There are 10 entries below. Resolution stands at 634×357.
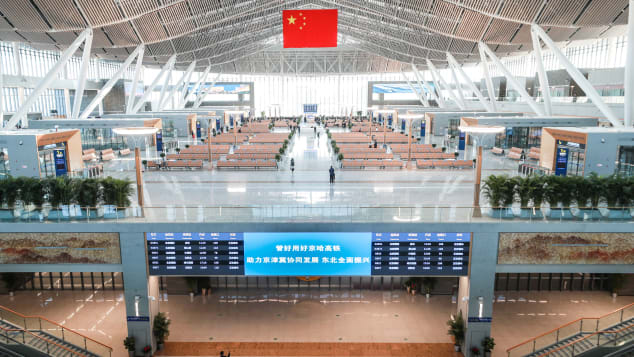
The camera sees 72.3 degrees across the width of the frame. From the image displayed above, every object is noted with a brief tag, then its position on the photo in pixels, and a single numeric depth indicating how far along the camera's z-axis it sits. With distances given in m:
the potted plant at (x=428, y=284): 15.97
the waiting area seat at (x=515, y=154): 25.68
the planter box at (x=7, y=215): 11.93
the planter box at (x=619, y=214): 11.84
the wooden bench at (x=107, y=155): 25.81
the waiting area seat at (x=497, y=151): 28.14
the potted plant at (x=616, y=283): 15.70
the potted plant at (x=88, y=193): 12.12
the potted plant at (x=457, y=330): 12.55
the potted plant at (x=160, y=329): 12.69
